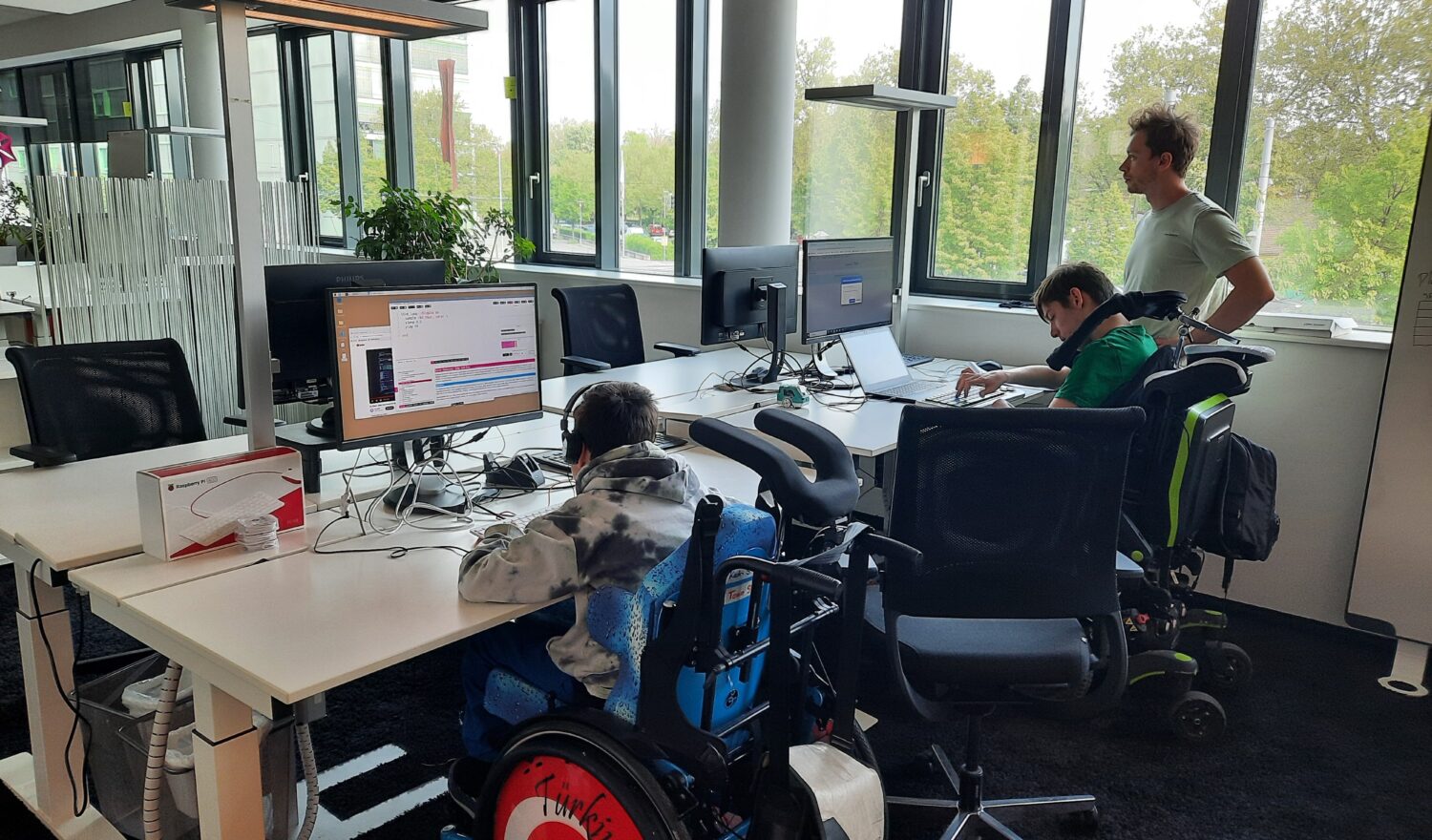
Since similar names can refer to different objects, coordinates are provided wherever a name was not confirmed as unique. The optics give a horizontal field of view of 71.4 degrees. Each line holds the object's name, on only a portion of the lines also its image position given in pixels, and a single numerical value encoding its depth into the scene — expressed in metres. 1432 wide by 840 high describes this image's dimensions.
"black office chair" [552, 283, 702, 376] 4.30
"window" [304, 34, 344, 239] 7.22
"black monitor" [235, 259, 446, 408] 2.37
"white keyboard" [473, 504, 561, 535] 2.10
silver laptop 3.43
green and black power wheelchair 2.43
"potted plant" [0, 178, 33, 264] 4.66
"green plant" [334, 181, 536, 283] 5.37
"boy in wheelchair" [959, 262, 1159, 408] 2.57
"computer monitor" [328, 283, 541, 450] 2.06
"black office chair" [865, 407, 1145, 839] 1.84
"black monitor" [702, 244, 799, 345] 3.55
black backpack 2.69
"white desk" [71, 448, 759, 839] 1.50
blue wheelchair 1.41
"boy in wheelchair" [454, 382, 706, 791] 1.62
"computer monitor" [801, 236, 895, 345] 3.47
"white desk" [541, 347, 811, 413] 3.49
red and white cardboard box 1.85
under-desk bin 1.85
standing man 3.04
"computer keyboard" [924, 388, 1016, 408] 3.35
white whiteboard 3.00
